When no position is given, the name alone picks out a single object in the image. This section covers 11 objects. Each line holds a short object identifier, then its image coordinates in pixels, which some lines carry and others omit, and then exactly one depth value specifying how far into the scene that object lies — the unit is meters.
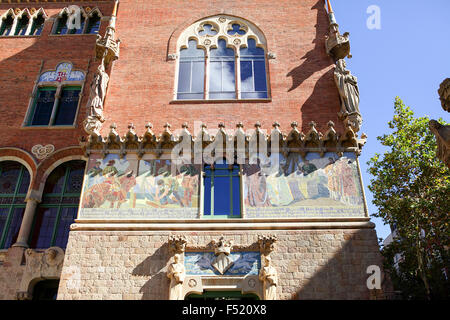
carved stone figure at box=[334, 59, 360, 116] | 12.48
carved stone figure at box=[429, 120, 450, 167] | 8.27
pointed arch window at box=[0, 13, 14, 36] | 18.26
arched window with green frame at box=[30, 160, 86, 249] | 13.01
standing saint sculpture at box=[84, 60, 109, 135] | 12.53
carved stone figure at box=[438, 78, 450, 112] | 8.30
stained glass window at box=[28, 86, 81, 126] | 15.39
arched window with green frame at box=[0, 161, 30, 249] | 13.09
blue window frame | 11.32
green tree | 17.02
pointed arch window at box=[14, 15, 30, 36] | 18.23
